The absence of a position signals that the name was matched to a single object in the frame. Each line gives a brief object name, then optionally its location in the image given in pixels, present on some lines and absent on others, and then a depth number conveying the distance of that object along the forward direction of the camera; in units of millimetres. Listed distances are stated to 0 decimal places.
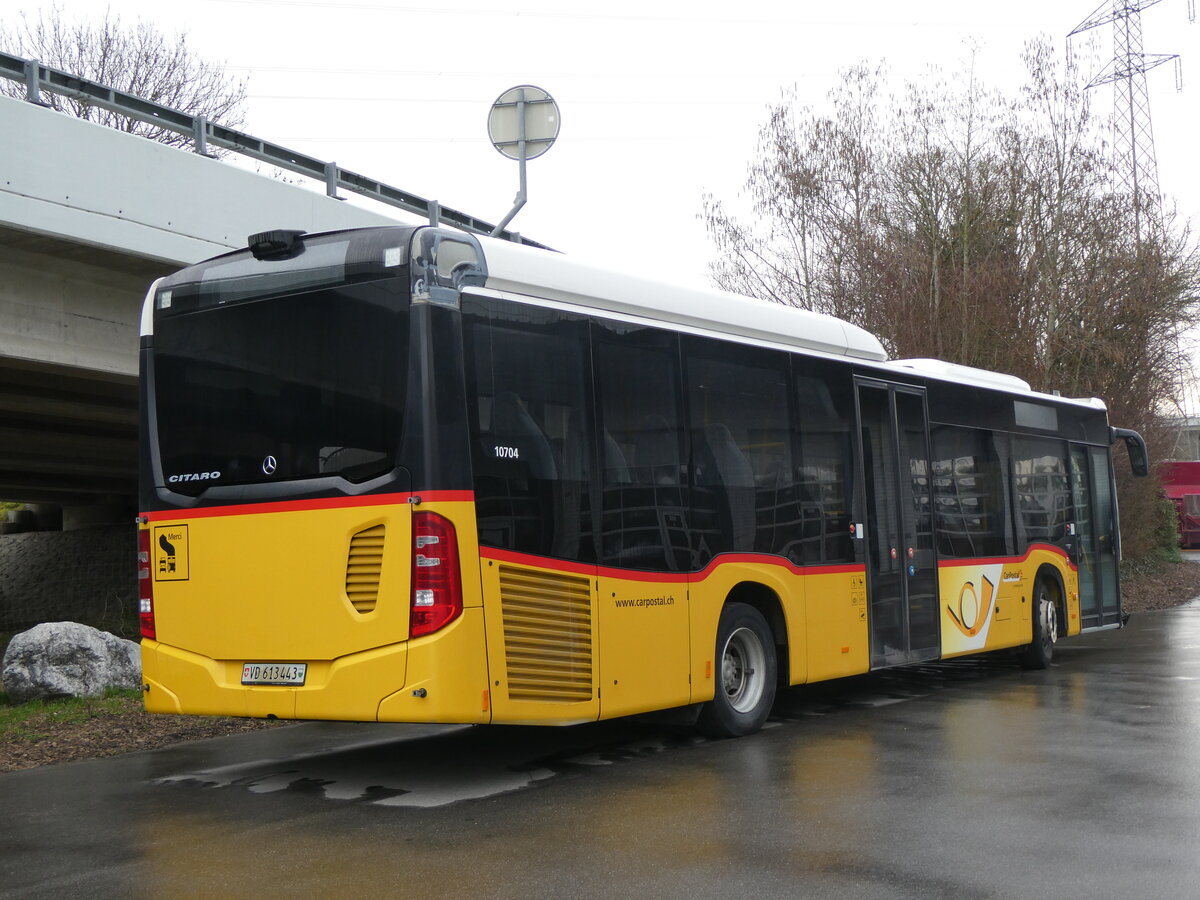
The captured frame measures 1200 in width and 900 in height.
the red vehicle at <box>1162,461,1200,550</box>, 53875
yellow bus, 7406
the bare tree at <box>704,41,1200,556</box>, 25172
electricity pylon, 25969
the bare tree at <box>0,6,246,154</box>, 37531
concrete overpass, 11664
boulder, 11273
